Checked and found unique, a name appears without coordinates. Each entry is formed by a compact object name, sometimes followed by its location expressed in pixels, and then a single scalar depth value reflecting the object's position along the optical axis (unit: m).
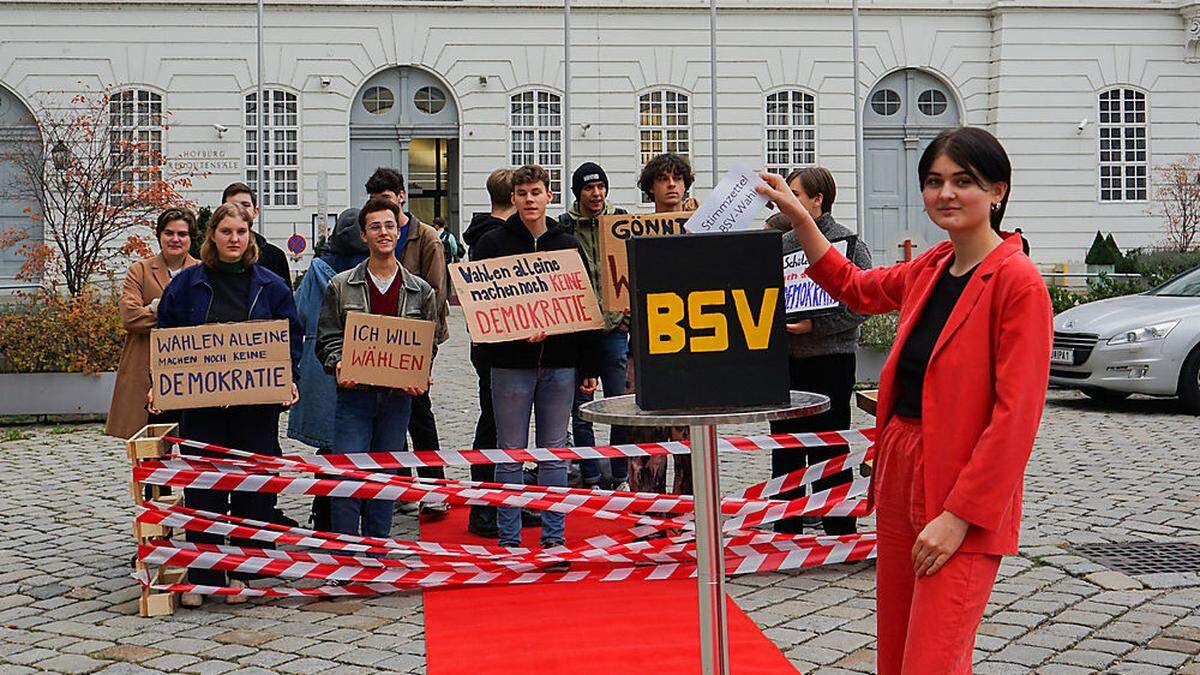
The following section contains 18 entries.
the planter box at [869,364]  15.65
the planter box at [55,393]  13.91
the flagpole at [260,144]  29.86
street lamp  26.05
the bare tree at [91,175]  21.05
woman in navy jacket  7.32
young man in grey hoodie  7.59
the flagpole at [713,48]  28.53
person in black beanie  8.92
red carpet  5.89
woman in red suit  3.61
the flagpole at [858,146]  29.01
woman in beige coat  8.15
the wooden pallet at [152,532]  6.84
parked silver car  13.62
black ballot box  4.01
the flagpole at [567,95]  29.41
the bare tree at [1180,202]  35.81
